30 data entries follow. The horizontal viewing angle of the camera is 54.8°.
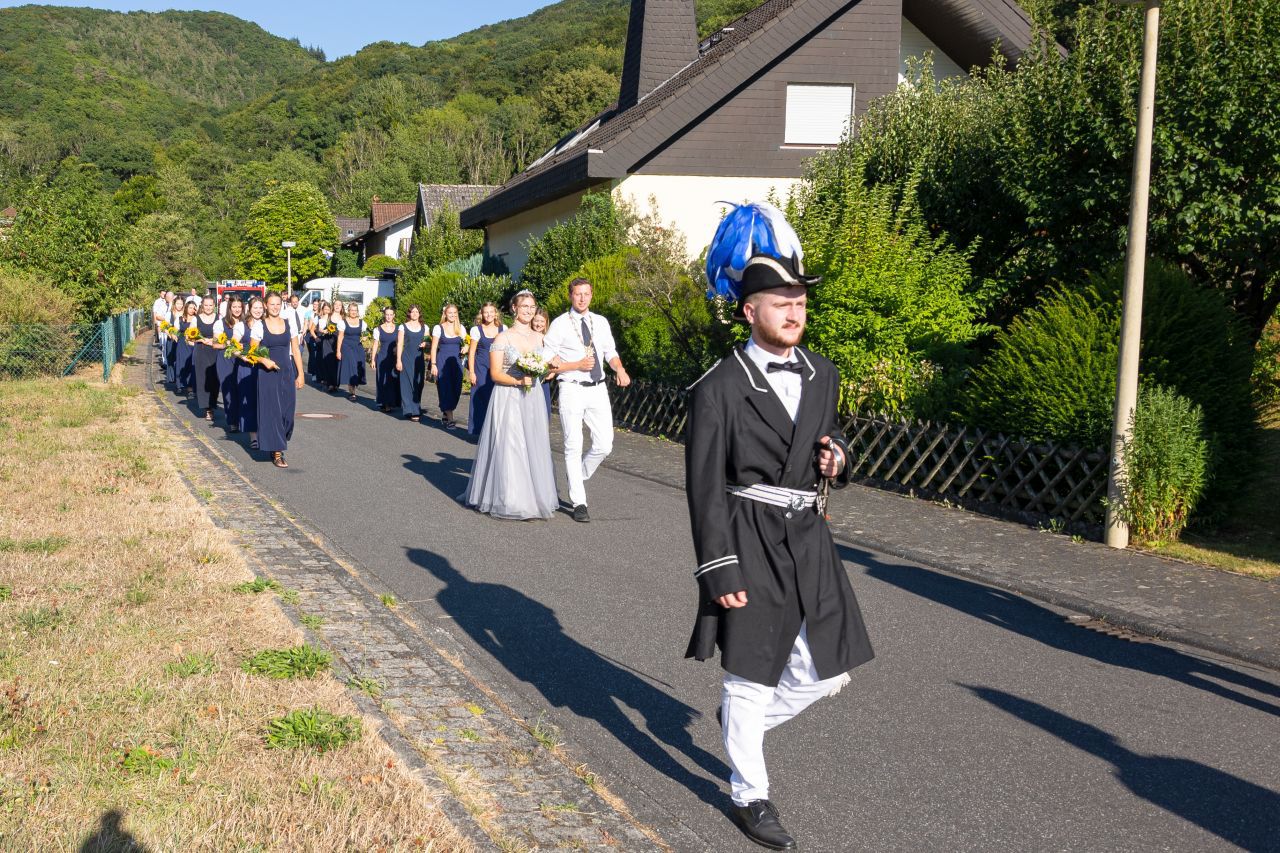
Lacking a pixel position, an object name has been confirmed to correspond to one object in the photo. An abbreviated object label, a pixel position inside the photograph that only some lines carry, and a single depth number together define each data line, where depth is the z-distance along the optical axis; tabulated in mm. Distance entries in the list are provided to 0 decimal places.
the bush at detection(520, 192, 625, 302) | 23719
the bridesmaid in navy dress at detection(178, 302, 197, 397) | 22269
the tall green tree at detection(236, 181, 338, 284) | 100562
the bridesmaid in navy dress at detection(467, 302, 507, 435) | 16500
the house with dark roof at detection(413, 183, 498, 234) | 59594
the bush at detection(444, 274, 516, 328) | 30219
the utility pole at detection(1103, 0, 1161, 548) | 9812
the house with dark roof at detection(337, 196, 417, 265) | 80438
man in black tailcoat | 4266
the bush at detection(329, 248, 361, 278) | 87625
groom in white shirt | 11180
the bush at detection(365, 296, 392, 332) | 45000
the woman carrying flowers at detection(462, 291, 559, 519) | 10781
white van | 54381
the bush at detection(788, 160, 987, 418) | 13062
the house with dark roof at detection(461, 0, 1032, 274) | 23438
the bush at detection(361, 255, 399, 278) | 72750
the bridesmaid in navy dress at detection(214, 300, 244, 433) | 17109
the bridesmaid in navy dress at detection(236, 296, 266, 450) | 15133
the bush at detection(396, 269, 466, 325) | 33866
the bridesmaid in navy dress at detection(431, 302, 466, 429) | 19281
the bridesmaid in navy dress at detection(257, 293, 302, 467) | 14039
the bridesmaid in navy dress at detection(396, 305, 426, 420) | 20125
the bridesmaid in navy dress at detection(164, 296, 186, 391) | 24406
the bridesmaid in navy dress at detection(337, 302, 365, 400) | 23938
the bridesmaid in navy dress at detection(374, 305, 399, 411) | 21334
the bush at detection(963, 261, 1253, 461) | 10555
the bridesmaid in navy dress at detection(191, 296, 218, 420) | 19672
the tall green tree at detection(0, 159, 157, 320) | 26531
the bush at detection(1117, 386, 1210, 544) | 9734
